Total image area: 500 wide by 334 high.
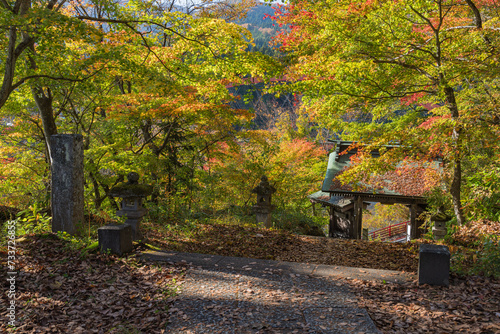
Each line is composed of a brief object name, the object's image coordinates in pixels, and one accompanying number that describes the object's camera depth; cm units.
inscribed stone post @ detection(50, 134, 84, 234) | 603
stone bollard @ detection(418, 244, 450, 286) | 472
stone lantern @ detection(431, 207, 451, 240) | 943
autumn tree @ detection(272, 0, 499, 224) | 635
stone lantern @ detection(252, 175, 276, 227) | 1009
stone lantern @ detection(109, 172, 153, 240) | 654
